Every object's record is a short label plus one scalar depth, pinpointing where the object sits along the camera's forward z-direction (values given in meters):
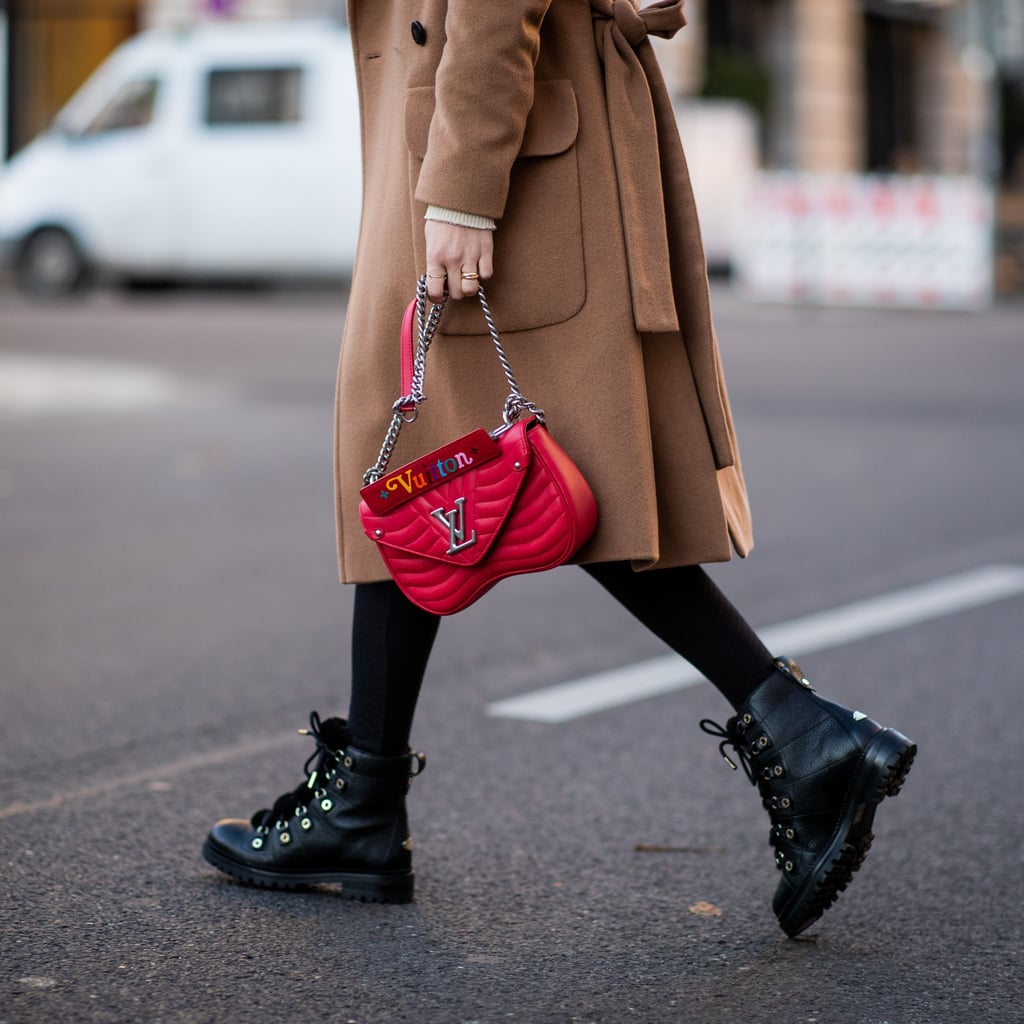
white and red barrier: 18.12
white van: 17.36
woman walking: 2.72
